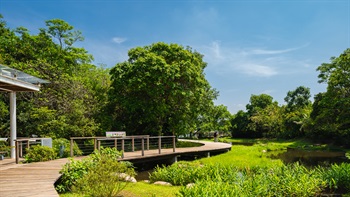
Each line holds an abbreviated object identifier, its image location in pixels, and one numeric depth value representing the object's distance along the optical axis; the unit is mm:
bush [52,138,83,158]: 12504
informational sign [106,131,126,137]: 13062
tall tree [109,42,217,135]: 18266
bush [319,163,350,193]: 8438
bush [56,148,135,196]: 6098
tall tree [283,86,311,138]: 37844
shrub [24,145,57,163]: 10953
